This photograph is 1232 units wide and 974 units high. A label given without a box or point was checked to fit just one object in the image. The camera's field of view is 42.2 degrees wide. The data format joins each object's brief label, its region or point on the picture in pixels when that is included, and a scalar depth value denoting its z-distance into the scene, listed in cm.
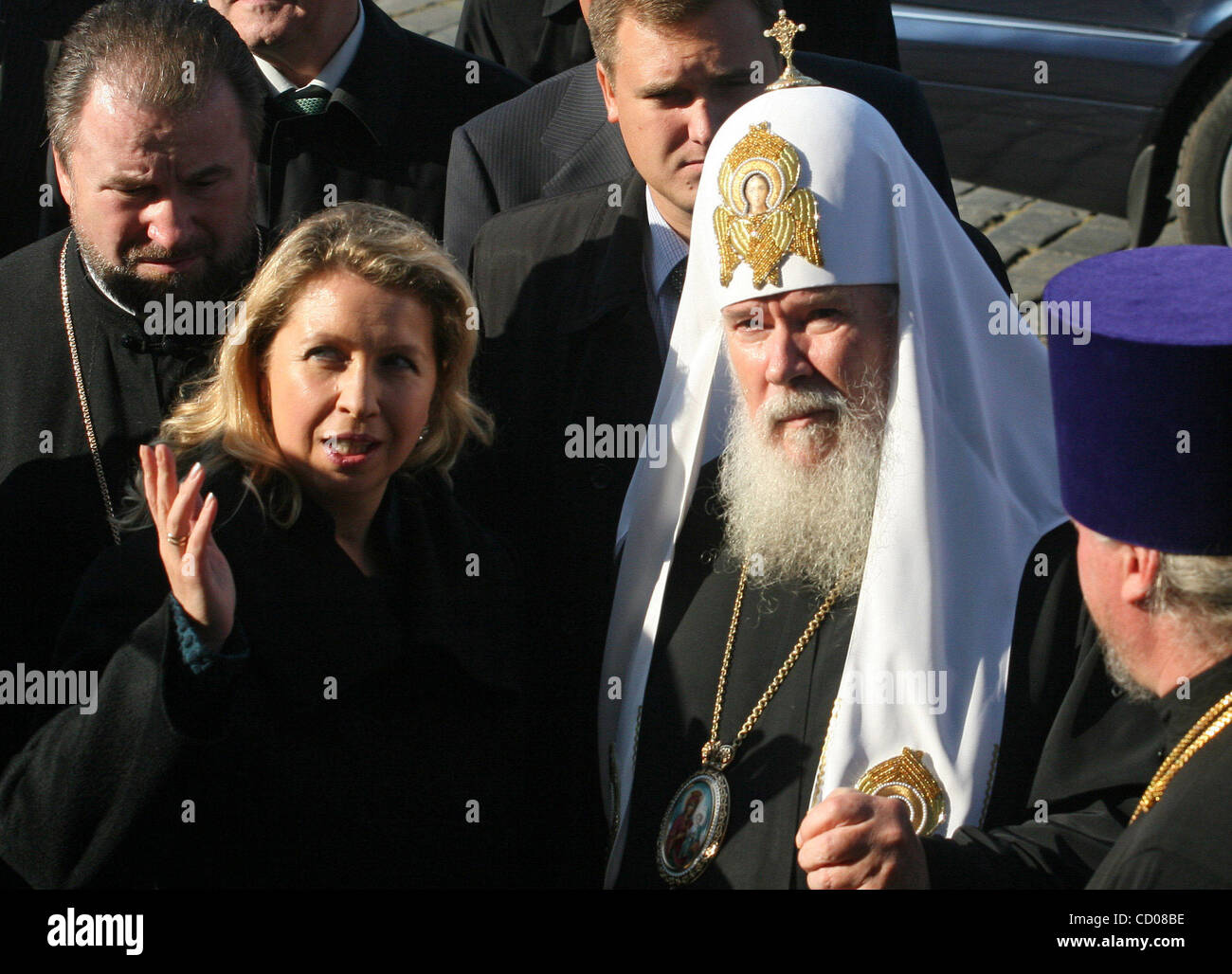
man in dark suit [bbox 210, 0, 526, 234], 435
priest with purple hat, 232
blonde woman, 266
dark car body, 724
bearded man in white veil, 290
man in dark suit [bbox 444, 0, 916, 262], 427
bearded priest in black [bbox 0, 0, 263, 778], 329
